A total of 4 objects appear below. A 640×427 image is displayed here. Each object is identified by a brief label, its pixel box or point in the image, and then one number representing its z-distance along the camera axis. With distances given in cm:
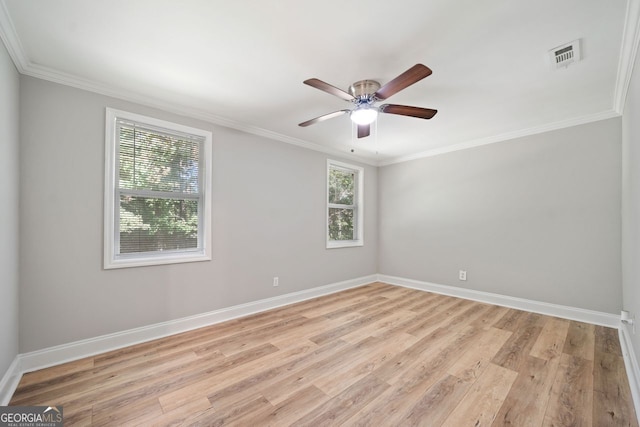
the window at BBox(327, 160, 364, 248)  461
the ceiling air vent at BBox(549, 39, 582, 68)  184
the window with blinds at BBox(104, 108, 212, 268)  247
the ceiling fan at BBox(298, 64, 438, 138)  197
